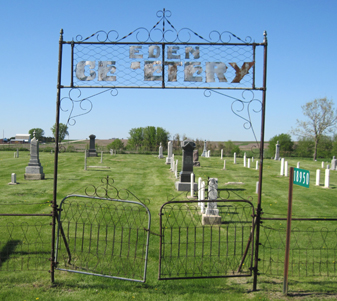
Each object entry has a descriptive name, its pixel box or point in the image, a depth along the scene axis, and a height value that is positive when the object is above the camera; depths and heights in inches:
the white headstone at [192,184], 555.5 -65.1
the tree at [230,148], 2012.8 +0.5
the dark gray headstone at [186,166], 681.6 -41.9
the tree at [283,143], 2083.4 +44.4
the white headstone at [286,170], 930.9 -56.4
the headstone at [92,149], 1465.8 -29.1
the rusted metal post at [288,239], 213.8 -58.9
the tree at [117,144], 2212.0 -3.1
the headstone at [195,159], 1145.4 -43.8
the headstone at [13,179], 697.7 -86.2
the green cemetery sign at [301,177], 211.9 -17.2
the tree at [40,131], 3465.1 +104.0
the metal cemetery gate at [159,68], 234.5 +56.7
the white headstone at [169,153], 1229.6 -29.8
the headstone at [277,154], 1535.4 -19.0
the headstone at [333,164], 1192.2 -43.4
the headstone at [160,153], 1540.4 -38.8
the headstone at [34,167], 774.5 -63.7
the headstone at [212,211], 397.1 -81.2
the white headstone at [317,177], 780.6 -61.1
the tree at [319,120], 2073.1 +204.2
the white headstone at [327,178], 749.8 -60.2
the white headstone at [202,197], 443.3 -72.3
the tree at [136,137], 2581.2 +61.0
